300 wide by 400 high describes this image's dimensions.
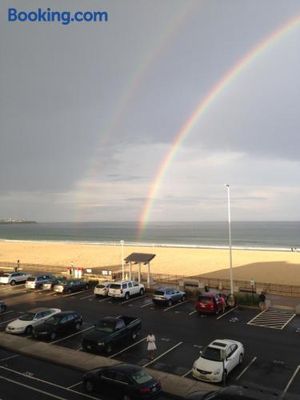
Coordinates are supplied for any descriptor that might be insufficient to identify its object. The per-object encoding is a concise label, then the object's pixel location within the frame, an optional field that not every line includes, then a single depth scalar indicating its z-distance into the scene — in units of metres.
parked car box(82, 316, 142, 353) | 21.06
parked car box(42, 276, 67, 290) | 40.06
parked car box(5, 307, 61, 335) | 24.91
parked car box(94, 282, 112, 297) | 35.90
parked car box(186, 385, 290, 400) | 12.80
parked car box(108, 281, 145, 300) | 34.38
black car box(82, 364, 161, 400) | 14.99
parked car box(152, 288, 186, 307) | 32.00
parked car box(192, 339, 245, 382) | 17.23
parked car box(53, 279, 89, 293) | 38.44
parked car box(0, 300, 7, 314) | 30.77
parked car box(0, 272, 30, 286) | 43.78
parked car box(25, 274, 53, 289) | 40.66
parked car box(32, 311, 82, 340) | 23.70
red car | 29.08
